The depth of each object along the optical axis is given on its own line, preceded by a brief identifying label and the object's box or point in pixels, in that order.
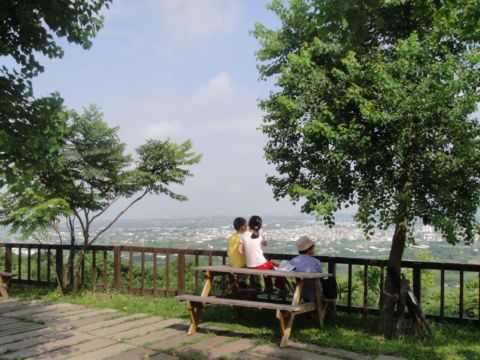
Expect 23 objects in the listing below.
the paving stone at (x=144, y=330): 6.24
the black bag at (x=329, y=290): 6.71
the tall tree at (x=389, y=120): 5.21
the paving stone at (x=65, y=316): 7.29
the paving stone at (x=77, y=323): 6.84
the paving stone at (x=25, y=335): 6.17
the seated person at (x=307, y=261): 6.53
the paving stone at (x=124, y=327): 6.43
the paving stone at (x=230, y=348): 5.31
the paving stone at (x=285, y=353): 5.20
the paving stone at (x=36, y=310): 7.81
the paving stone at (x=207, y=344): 5.56
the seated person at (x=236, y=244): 7.30
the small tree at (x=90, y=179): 9.33
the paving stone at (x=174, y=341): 5.70
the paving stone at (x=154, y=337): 5.90
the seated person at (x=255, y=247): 7.07
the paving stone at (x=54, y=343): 5.60
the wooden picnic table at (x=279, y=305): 5.72
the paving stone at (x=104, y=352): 5.34
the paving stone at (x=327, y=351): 5.21
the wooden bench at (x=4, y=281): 9.51
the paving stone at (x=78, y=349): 5.43
